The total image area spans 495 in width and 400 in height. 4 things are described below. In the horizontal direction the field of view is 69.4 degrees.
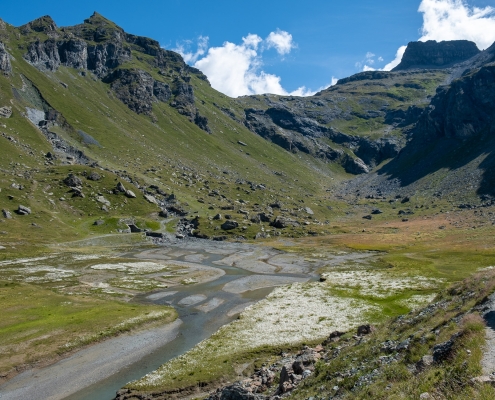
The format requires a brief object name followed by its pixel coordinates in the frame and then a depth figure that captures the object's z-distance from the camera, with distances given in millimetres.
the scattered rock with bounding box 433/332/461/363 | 20234
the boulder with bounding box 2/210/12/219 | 150875
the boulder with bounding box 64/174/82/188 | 190625
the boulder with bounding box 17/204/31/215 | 157200
